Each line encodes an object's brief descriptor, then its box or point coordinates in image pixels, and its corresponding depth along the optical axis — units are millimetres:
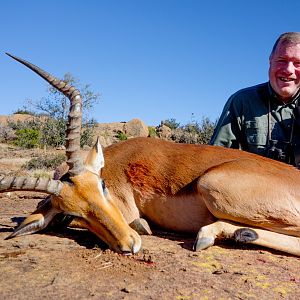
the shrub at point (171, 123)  33116
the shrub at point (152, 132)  30359
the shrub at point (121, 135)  29147
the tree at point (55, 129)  23766
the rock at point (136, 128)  31391
